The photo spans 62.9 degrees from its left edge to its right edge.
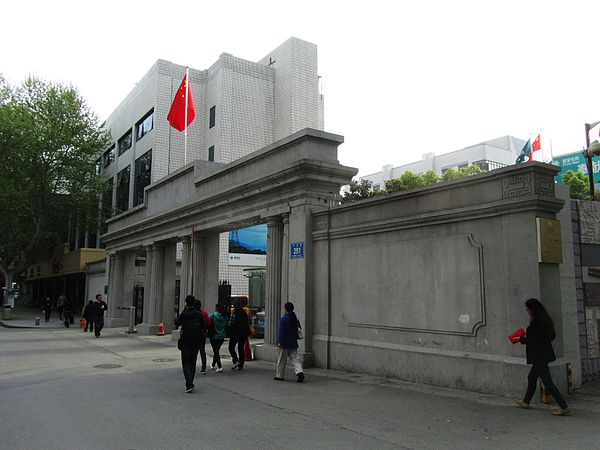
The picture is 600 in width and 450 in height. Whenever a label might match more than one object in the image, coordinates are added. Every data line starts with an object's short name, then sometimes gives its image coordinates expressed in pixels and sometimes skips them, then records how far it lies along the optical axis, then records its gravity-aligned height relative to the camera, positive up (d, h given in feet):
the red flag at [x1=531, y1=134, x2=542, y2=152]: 59.10 +17.66
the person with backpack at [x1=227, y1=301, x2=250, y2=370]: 38.96 -3.26
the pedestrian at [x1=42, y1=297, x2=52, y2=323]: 108.06 -4.46
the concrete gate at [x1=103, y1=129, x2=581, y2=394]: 26.20 +1.71
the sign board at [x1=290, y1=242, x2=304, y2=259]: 40.50 +3.32
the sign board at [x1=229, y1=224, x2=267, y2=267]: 107.82 +9.30
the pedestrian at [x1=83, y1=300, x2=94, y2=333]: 75.72 -4.10
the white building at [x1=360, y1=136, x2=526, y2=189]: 224.53 +65.00
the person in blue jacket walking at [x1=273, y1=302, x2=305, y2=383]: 33.14 -3.37
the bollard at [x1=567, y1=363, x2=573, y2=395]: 25.93 -4.69
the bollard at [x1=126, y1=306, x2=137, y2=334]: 76.79 -5.37
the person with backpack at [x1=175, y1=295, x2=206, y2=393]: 29.43 -2.94
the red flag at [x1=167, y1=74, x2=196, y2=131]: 70.44 +25.92
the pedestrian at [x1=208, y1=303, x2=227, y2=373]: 37.76 -3.25
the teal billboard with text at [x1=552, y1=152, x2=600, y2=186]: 185.26 +49.93
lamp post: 37.55 +11.26
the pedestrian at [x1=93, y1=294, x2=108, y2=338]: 70.38 -3.63
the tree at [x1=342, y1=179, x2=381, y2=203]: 111.03 +22.57
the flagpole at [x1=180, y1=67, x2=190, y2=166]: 69.21 +28.08
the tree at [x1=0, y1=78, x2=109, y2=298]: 110.93 +29.64
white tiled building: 107.45 +41.00
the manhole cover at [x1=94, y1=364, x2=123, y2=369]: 40.42 -6.39
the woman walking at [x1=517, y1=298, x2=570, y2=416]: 22.80 -2.49
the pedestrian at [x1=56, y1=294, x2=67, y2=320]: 101.69 -2.99
